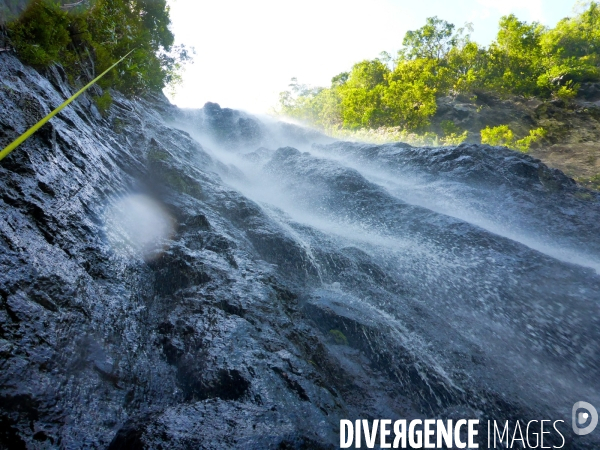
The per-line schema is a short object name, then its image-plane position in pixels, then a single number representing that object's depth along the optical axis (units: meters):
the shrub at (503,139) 17.14
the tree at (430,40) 30.33
